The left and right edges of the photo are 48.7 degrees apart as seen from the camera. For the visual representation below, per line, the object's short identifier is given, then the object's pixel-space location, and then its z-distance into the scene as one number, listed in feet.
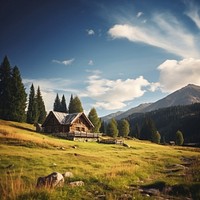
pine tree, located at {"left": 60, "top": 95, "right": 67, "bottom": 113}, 402.72
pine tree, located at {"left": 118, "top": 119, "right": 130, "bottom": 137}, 339.03
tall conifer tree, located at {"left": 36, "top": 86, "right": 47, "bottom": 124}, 330.75
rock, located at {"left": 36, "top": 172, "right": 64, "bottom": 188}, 38.26
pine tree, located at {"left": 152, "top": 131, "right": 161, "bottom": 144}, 363.09
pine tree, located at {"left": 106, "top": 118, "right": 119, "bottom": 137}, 301.22
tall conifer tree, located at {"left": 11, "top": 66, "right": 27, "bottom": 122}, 232.12
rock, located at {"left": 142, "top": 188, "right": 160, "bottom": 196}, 41.55
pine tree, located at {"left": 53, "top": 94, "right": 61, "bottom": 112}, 406.76
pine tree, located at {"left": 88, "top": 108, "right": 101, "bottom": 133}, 283.07
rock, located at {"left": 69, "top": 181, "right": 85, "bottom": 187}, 41.37
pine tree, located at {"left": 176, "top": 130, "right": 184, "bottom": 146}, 378.75
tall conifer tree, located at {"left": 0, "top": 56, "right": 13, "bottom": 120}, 228.43
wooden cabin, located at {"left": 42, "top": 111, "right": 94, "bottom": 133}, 200.61
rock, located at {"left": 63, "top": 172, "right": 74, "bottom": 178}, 50.09
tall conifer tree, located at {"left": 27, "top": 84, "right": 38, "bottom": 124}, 287.89
